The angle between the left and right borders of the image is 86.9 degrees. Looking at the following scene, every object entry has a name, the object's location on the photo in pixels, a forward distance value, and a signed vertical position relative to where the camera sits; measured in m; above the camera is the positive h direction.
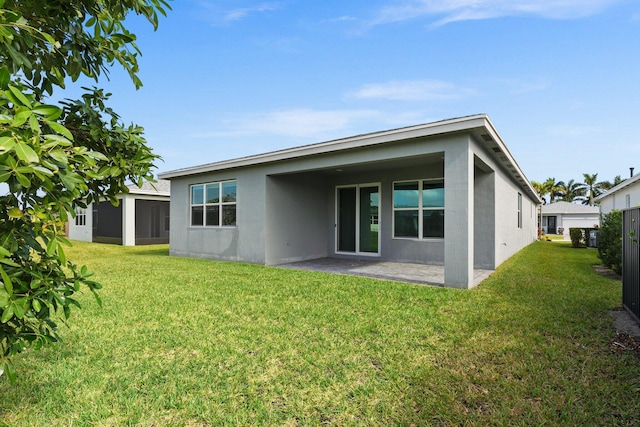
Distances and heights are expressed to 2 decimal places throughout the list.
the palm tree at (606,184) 51.17 +4.81
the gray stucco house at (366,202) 6.67 +0.41
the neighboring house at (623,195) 14.09 +1.04
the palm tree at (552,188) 43.88 +3.60
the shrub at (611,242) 8.40 -0.73
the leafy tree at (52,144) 1.28 +0.34
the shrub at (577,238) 17.14 -1.15
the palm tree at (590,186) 51.38 +4.50
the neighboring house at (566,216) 33.09 -0.06
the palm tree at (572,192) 52.69 +3.71
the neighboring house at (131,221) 17.61 -0.32
